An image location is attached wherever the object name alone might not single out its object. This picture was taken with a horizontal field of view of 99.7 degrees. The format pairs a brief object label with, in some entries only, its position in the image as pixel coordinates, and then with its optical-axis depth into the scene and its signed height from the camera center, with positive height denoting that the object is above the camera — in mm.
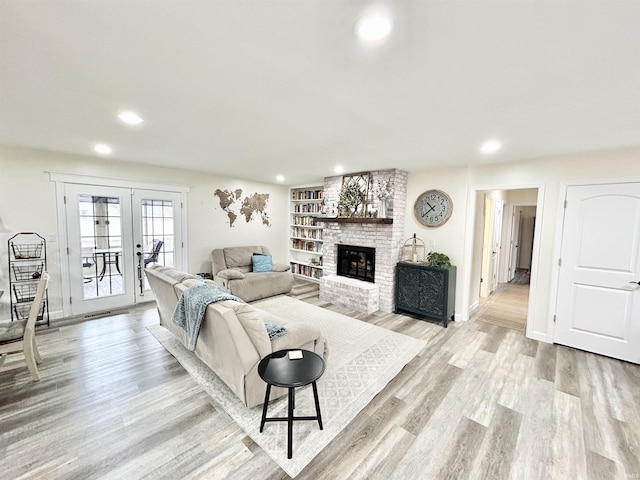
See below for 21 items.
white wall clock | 4262 +270
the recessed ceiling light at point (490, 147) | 2878 +890
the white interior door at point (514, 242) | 7125 -440
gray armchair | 4809 -1008
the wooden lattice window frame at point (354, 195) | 4867 +513
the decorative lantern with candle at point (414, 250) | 4531 -438
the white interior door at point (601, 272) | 3018 -527
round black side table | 1741 -1020
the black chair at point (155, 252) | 4793 -582
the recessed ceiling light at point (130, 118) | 2330 +912
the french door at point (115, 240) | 4098 -356
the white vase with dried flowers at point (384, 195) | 4540 +492
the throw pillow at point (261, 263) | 5453 -845
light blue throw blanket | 2305 -770
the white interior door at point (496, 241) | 5743 -346
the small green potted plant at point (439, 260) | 4090 -549
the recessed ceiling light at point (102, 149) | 3387 +921
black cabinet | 3994 -1023
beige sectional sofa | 2084 -1026
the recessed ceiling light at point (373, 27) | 1155 +880
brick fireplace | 4523 -522
